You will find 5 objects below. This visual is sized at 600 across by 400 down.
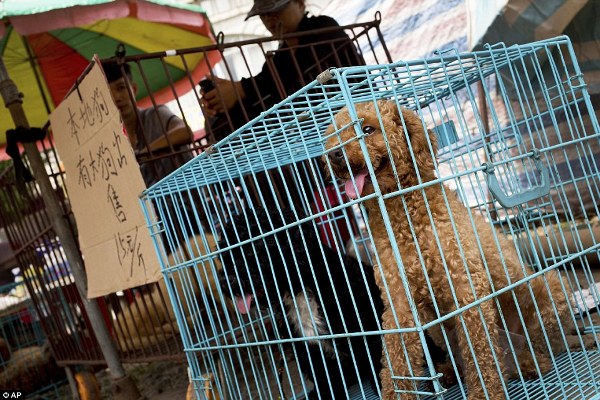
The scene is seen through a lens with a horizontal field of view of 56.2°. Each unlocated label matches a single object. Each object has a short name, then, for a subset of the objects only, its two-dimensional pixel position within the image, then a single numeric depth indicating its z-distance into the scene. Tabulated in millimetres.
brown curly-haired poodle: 1629
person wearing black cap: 3426
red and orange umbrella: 4133
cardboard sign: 2609
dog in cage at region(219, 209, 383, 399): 2205
